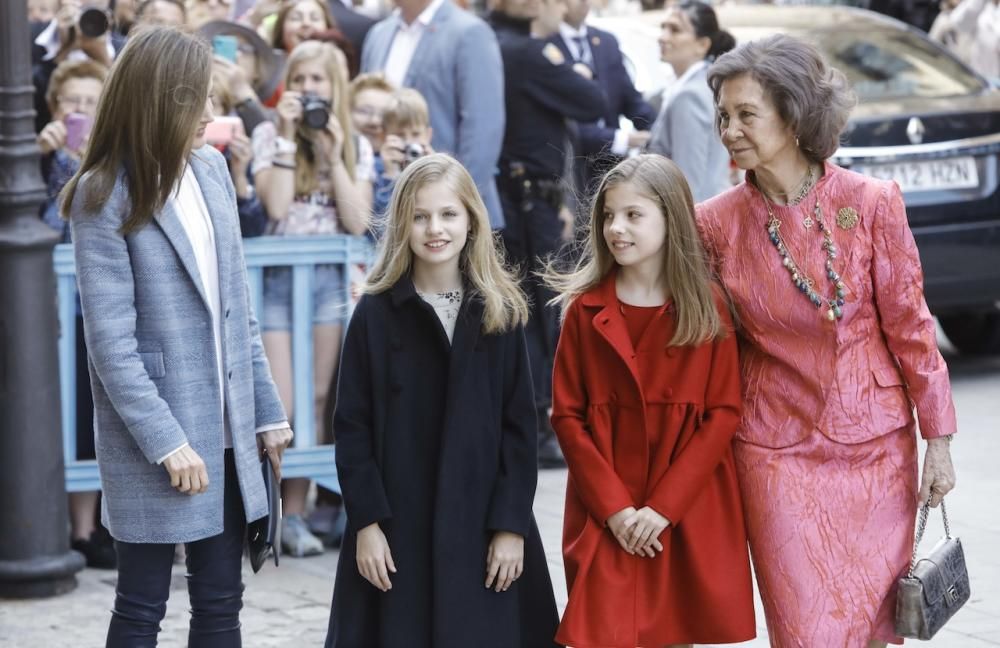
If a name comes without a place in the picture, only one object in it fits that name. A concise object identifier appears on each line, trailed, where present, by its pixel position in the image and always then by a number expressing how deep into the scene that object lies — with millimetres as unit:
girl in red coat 7295
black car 15870
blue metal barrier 11570
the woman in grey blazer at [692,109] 13581
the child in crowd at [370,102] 13201
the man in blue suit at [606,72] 16142
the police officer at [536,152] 14217
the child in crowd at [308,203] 11727
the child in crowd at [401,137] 12436
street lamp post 10317
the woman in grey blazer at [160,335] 7248
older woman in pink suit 7130
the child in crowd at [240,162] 11377
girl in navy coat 7327
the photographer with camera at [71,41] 13144
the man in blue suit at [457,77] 13459
